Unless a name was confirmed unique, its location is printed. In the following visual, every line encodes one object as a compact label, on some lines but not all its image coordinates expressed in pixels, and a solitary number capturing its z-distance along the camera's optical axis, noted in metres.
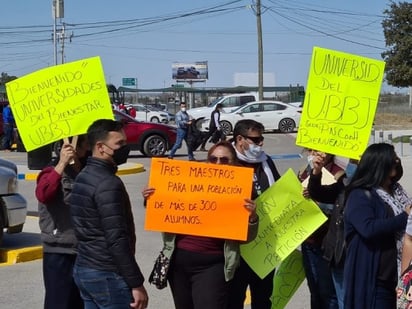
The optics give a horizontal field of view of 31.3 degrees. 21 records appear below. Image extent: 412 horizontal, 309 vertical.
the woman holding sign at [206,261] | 4.45
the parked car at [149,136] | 22.02
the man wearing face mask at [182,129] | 21.17
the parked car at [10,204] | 8.66
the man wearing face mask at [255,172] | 4.93
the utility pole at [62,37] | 65.71
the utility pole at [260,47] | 41.25
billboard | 101.00
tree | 44.28
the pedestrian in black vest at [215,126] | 23.48
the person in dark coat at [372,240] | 4.29
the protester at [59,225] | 4.51
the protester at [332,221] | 4.74
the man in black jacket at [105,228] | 3.88
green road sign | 79.56
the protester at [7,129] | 24.73
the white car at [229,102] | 36.09
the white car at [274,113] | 34.59
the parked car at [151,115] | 47.98
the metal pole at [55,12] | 41.42
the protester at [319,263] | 5.07
